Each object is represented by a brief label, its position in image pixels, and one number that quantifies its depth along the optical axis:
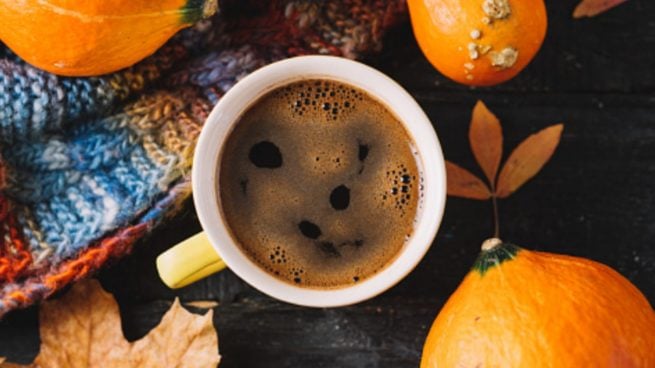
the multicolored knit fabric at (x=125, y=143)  0.40
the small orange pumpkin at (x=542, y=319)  0.36
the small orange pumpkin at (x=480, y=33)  0.37
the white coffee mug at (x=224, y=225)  0.37
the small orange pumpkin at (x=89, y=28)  0.36
